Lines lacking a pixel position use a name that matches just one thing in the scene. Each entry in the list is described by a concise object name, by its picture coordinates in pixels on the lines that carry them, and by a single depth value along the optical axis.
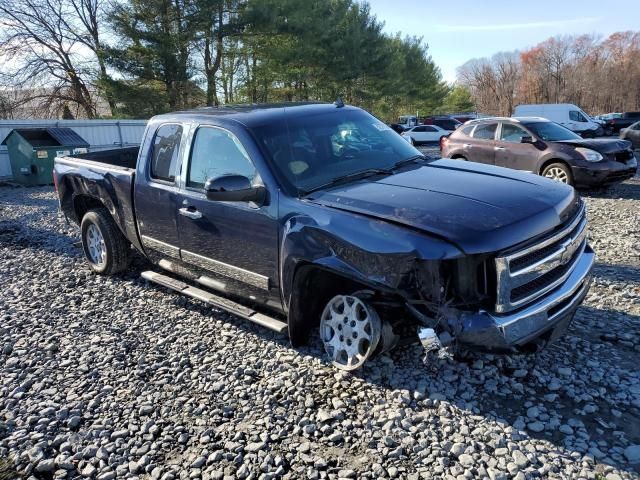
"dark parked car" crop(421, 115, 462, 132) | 31.91
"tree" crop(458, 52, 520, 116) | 82.44
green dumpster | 15.02
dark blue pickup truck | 2.82
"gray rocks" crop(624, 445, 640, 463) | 2.56
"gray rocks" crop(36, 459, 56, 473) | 2.80
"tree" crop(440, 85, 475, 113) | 72.58
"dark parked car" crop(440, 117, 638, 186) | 9.84
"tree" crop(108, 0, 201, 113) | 22.78
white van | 26.09
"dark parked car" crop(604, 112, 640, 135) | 30.77
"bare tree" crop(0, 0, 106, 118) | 32.00
